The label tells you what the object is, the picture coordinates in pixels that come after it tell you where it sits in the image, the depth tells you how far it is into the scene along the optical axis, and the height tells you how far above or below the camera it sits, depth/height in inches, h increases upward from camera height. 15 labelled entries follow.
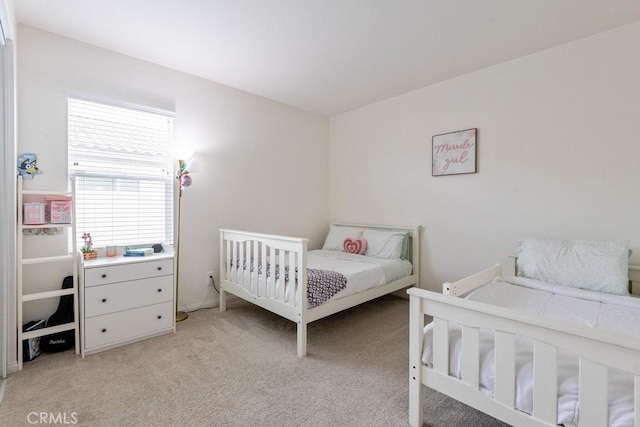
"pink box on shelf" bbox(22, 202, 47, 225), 75.7 -1.2
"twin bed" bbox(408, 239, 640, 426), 36.6 -21.3
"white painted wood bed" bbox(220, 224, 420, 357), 81.3 -24.1
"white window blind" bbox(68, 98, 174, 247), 91.0 +12.2
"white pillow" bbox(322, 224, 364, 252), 138.8 -11.7
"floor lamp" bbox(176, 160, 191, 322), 103.5 +8.4
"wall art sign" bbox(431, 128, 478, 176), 110.0 +23.2
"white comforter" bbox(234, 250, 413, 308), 93.9 -21.2
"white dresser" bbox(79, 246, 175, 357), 79.0 -26.2
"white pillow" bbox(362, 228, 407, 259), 121.3 -13.5
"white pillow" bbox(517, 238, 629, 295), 72.5 -13.4
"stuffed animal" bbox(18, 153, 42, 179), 80.2 +11.8
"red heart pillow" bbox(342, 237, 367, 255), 129.8 -15.5
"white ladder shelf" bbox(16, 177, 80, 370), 73.1 -16.0
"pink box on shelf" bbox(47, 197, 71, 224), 79.8 -0.4
